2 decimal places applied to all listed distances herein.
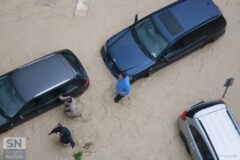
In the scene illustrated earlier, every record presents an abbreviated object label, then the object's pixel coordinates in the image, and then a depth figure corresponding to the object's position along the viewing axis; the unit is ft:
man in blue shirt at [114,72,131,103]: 37.09
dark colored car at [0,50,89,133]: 36.40
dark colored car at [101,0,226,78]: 38.99
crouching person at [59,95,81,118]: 36.96
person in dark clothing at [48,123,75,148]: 35.47
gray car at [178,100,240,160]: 33.58
